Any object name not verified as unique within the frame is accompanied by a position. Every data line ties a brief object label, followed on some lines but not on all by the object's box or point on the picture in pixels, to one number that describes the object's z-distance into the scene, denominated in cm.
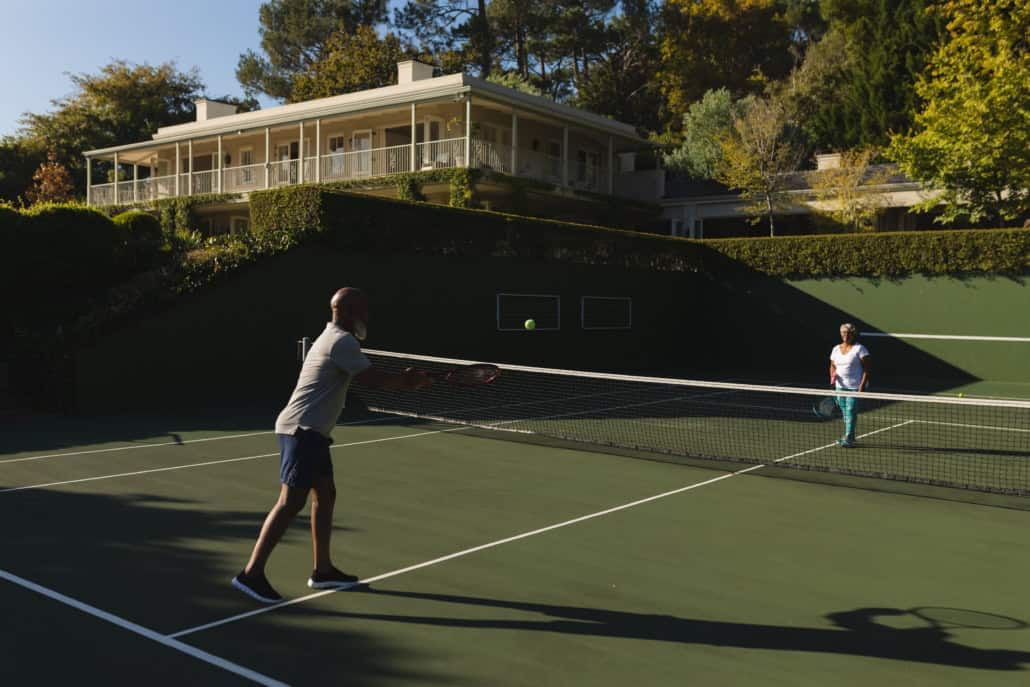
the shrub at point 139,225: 1934
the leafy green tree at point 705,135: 3922
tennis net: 1051
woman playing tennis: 1150
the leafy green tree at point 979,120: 2467
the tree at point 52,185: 4444
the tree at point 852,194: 3259
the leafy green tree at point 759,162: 3434
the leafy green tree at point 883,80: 4209
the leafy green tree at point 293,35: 5875
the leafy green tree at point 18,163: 4731
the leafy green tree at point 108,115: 4869
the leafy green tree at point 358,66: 4912
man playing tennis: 521
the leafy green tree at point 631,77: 5197
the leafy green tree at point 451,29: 5250
